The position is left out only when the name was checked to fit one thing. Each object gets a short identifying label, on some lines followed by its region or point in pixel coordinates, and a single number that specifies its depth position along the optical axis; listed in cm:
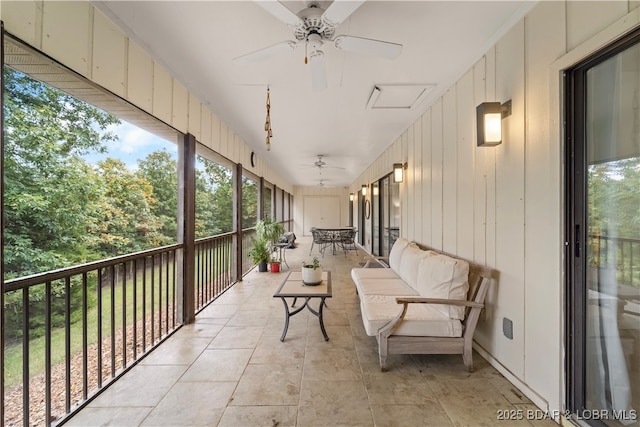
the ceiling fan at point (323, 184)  1163
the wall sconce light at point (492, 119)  206
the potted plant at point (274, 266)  574
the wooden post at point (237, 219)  474
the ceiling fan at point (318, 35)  146
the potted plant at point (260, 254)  566
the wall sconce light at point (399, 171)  462
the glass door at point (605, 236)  130
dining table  838
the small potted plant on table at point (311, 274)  287
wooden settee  218
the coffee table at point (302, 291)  260
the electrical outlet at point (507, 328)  204
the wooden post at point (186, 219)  299
